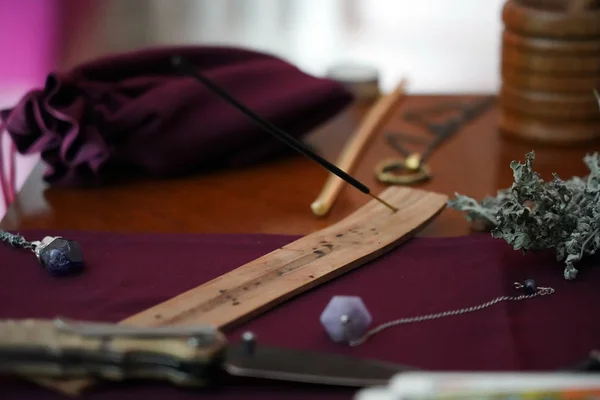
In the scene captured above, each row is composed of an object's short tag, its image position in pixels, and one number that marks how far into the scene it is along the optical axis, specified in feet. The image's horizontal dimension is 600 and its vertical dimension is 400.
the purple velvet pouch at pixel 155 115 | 3.66
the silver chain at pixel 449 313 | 2.92
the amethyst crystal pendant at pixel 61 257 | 3.13
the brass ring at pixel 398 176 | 3.69
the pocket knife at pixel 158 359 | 2.73
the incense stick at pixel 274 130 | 3.28
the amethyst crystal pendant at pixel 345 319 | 2.87
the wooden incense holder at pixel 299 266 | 2.95
